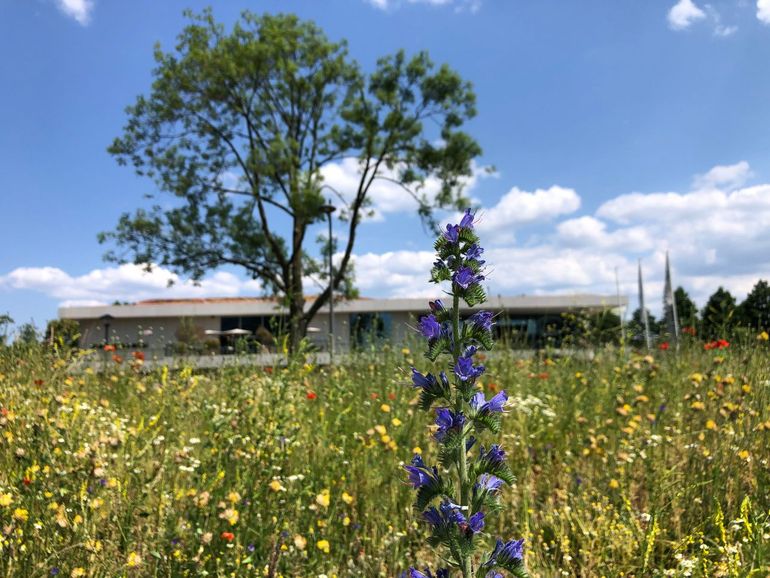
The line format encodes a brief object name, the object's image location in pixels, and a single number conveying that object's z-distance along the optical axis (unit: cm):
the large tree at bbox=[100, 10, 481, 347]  2319
